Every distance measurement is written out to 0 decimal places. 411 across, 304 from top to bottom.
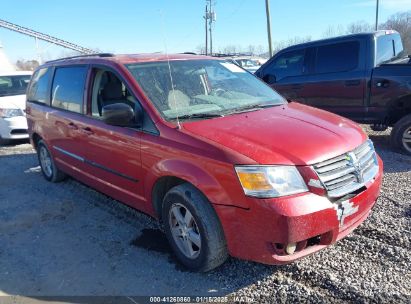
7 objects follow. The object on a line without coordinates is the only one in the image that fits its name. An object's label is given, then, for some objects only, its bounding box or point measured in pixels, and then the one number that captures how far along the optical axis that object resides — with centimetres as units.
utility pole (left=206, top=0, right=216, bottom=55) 4027
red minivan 263
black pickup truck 600
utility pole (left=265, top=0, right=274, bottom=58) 2189
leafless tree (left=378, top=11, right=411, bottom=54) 3599
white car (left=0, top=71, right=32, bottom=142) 838
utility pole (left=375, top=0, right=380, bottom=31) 3667
